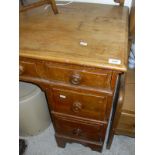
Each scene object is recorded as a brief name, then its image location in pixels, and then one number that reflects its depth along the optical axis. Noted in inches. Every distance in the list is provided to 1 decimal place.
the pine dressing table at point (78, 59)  28.3
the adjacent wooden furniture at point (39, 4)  37.7
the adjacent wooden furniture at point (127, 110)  36.7
